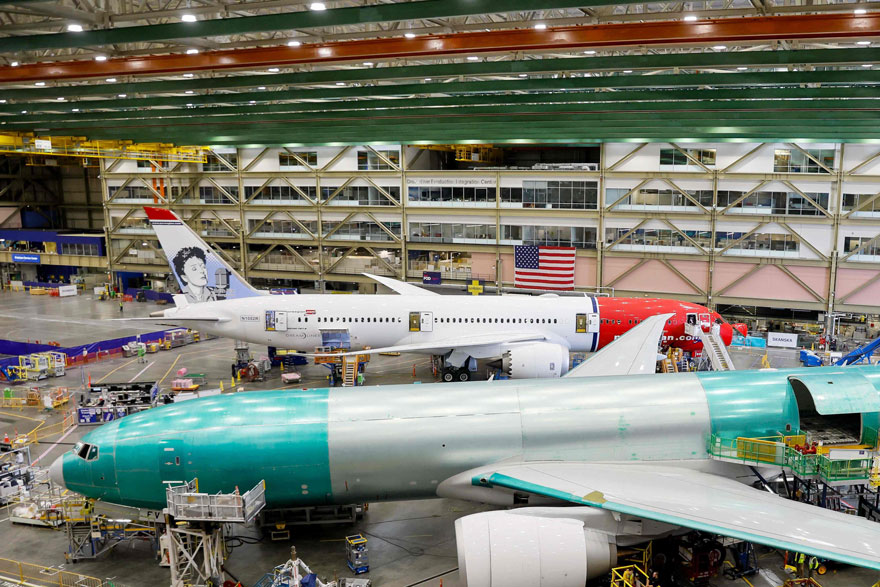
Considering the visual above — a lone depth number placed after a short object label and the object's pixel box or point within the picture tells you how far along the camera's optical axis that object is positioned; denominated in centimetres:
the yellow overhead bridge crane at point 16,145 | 4906
